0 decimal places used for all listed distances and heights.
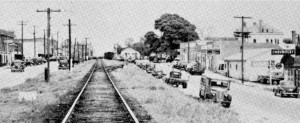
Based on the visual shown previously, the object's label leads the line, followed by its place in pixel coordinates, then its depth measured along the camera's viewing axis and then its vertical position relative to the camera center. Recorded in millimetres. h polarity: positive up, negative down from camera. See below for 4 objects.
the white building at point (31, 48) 153500 +3474
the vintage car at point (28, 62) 95750 -709
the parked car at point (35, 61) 103312 -536
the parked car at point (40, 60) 108700 -347
